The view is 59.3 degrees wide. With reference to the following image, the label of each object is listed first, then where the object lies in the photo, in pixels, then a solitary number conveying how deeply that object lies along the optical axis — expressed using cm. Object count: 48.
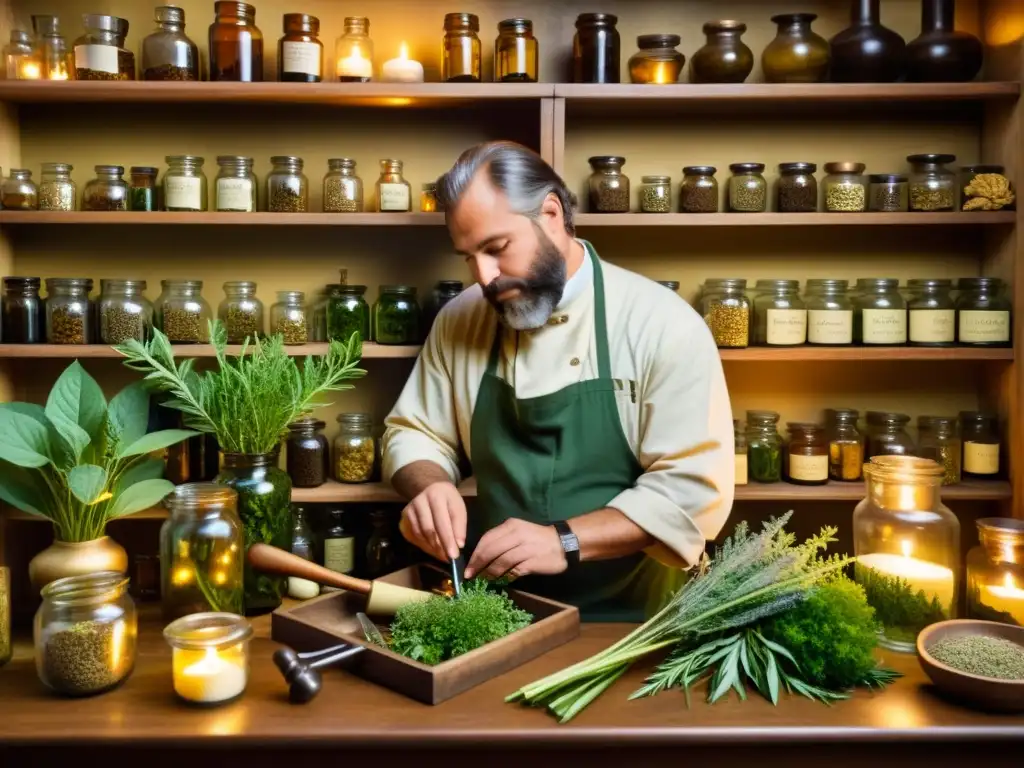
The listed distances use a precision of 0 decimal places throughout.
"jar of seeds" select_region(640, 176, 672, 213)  229
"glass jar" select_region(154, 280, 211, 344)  225
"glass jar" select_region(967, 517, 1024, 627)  130
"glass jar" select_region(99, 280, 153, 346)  222
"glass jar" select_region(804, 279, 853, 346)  228
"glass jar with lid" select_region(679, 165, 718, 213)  228
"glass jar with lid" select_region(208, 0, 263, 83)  221
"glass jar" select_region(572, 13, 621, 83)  223
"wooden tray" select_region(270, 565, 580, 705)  115
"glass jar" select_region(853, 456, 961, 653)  133
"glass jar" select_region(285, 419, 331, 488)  229
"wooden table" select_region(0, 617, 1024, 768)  107
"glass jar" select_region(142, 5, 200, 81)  222
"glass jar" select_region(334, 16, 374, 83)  225
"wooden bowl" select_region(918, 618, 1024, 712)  109
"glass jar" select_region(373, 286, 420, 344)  229
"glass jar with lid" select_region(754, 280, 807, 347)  228
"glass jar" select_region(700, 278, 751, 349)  227
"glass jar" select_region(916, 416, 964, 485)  234
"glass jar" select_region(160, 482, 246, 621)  140
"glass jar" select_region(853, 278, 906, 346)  228
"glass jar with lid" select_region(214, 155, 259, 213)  223
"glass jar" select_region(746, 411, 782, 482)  234
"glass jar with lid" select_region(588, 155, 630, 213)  227
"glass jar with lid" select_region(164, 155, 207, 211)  223
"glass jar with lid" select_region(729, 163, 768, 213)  226
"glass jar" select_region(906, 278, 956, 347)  228
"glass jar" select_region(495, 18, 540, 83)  221
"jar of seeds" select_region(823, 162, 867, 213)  225
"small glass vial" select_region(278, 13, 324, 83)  221
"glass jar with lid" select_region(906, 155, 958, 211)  226
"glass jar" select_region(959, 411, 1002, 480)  233
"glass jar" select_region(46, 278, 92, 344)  221
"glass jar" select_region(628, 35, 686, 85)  225
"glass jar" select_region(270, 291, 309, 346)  229
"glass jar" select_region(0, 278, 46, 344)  222
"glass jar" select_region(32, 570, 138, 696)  116
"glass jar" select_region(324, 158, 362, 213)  228
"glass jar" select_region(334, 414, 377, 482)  233
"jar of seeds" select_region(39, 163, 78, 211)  224
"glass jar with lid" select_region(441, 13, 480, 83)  224
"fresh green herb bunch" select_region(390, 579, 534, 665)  122
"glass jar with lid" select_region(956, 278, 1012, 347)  225
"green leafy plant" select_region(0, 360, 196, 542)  143
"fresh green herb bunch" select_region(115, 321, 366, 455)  161
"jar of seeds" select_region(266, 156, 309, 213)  225
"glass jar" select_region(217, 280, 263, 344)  229
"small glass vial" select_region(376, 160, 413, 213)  226
